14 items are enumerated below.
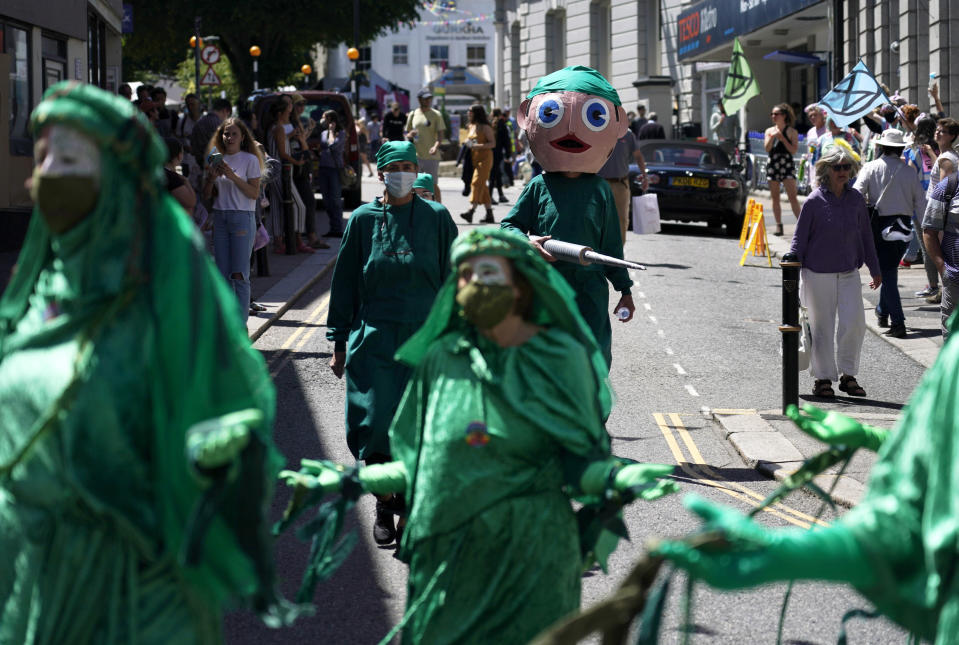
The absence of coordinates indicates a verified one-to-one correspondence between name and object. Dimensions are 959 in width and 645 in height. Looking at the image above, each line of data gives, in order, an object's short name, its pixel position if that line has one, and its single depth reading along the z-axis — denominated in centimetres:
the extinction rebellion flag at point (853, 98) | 1644
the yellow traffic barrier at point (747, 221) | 1880
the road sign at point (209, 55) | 2653
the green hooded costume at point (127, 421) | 305
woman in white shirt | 1131
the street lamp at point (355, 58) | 3800
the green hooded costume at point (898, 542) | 269
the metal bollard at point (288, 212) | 1625
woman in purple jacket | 973
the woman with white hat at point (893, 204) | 1252
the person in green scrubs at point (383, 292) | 634
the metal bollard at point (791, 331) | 886
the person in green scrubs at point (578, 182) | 704
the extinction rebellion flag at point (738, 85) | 2266
